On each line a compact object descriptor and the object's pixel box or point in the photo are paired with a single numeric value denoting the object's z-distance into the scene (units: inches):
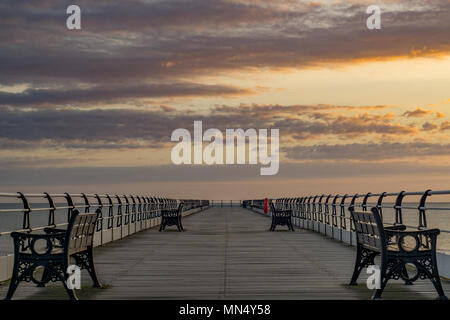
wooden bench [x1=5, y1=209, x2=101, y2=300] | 393.1
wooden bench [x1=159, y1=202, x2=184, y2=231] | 1243.8
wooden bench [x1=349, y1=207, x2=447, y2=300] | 406.3
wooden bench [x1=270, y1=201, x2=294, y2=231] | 1264.4
